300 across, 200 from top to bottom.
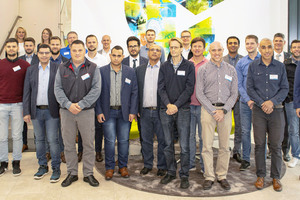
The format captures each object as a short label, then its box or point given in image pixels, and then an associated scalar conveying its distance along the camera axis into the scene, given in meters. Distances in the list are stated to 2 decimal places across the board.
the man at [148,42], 4.38
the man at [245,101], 3.61
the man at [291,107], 3.86
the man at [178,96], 3.03
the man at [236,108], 3.92
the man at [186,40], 4.47
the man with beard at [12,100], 3.39
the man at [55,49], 4.02
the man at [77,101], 3.04
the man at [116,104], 3.25
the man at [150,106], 3.30
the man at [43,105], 3.26
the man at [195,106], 3.29
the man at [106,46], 4.73
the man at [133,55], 3.87
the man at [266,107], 2.97
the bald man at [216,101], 2.96
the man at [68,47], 4.59
